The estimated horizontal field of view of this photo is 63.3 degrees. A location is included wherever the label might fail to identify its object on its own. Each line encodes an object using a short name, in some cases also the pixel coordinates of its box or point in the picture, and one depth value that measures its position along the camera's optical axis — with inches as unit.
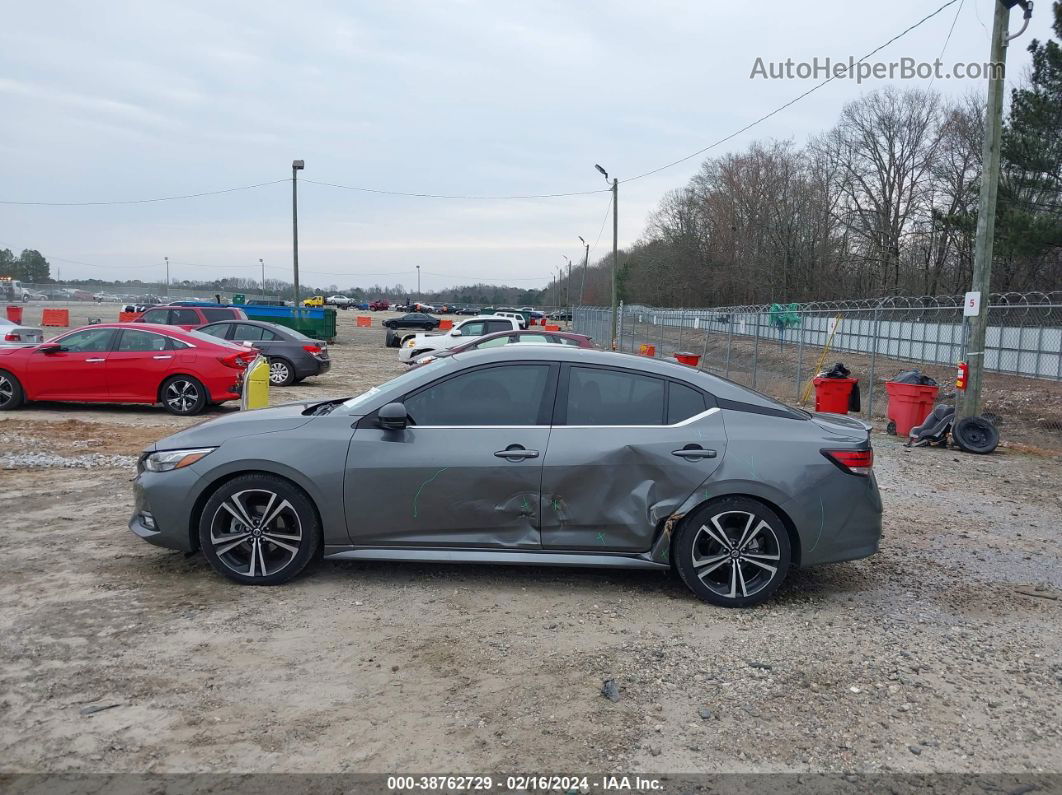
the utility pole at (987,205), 502.6
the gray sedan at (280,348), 740.0
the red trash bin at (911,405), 543.2
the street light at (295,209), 1453.0
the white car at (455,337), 936.9
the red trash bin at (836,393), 619.5
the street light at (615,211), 1461.6
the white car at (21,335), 641.0
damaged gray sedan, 202.4
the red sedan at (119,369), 513.3
